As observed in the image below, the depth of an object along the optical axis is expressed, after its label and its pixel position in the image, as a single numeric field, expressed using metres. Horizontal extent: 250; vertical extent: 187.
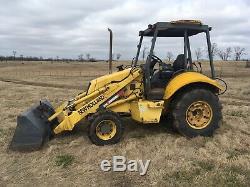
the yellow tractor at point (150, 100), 4.06
